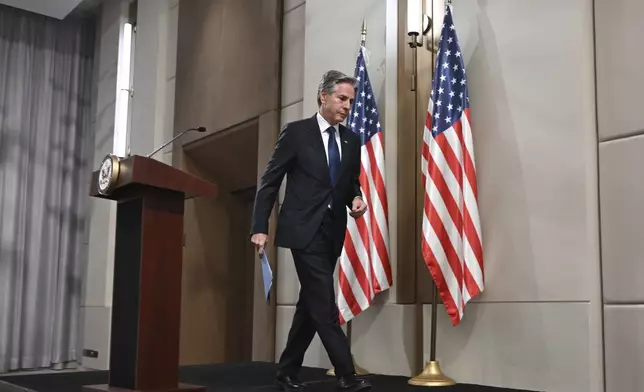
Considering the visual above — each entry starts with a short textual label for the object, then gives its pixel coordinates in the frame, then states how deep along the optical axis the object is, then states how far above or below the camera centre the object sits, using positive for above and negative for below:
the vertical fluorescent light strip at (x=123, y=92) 8.07 +2.07
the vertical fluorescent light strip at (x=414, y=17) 4.48 +1.63
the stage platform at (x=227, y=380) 3.68 -0.55
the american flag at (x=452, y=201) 3.95 +0.46
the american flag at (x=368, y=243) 4.35 +0.24
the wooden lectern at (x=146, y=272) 2.93 +0.03
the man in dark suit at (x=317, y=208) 3.18 +0.34
